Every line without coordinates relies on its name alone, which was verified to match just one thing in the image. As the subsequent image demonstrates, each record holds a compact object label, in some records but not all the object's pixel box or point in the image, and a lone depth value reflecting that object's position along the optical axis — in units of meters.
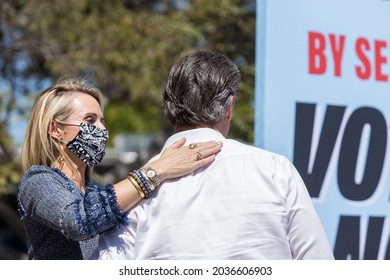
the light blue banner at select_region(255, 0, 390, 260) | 6.01
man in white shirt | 4.35
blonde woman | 4.50
